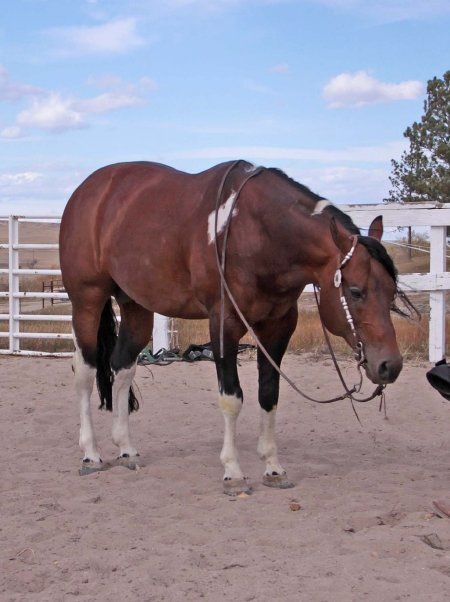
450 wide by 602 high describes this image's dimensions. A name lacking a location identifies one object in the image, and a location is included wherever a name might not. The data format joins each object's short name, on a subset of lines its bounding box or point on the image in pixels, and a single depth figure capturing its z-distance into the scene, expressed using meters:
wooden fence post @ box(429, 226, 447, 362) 7.93
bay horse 4.04
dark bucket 3.78
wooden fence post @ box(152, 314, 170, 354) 8.98
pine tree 24.61
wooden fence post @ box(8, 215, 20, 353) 9.64
